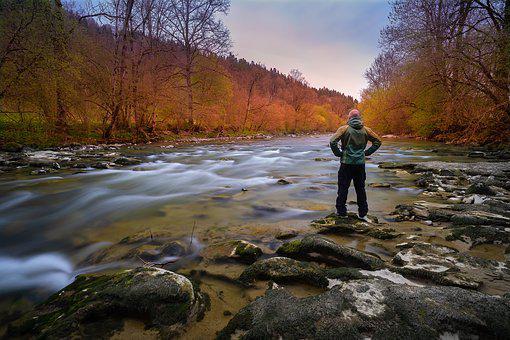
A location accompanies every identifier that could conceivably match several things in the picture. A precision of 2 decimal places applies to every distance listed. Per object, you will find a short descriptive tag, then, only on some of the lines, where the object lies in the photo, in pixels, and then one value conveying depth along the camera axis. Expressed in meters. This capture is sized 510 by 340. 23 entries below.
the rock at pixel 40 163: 10.05
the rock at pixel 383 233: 3.98
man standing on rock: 4.98
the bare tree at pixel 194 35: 28.84
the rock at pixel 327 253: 3.10
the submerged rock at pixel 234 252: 3.52
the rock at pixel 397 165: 10.30
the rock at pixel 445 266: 2.73
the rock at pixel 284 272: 2.84
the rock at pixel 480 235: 3.70
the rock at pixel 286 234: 4.21
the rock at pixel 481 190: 5.84
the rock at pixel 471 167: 8.25
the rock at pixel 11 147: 13.00
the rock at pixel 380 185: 7.53
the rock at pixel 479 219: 4.12
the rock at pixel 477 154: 12.57
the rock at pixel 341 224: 4.33
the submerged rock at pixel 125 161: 11.52
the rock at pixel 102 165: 10.52
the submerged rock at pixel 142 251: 3.64
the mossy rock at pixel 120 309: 2.26
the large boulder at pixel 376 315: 1.93
